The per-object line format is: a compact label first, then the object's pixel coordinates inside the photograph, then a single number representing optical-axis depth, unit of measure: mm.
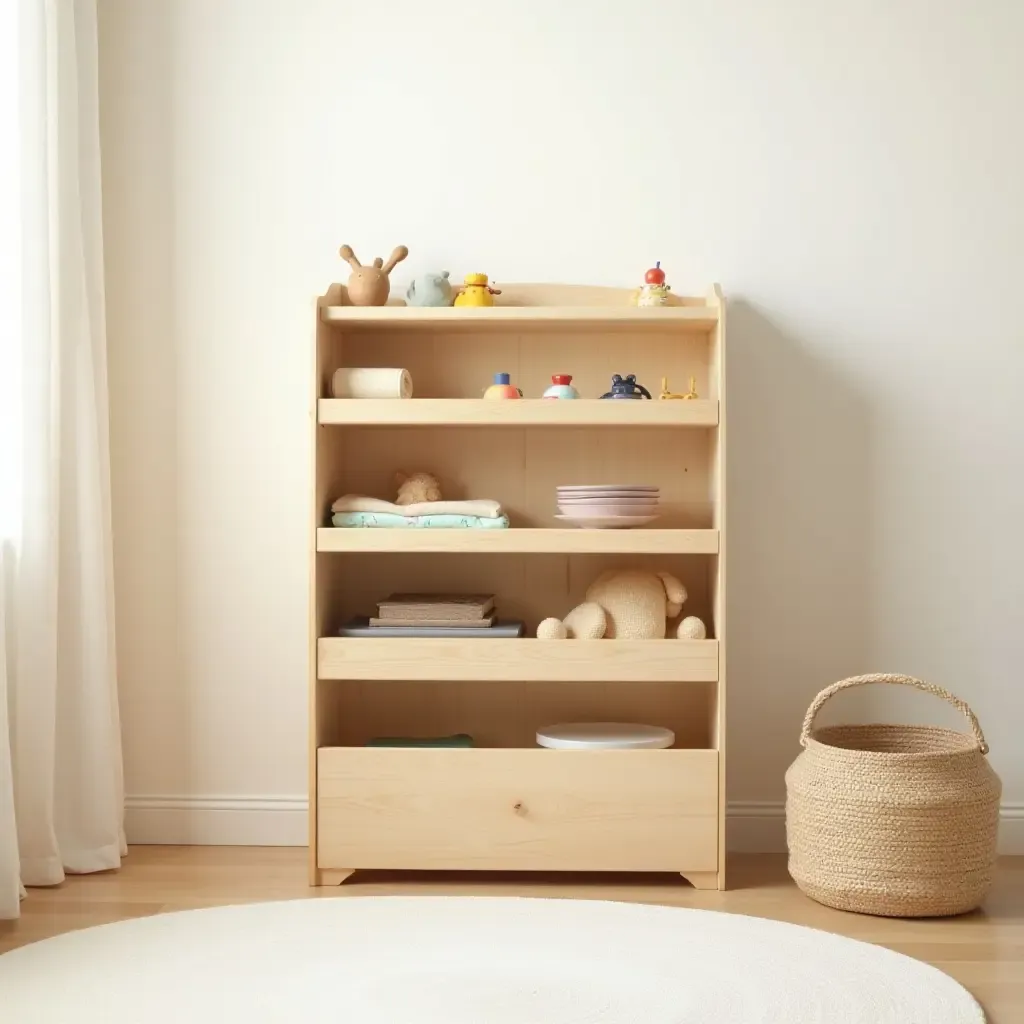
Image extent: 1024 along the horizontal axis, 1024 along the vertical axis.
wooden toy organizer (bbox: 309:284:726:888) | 2689
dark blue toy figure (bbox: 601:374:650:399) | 2783
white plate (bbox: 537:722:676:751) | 2713
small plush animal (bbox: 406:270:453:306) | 2842
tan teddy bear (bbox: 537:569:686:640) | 2740
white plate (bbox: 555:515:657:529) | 2738
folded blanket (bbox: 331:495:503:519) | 2742
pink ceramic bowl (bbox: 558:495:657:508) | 2734
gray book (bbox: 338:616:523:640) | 2740
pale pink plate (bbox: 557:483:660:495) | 2723
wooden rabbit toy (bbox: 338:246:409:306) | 2828
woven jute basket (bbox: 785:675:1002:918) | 2471
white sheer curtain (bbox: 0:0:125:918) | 2611
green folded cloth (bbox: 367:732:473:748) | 2859
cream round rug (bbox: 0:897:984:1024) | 1968
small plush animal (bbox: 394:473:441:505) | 2863
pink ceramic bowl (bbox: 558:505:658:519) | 2732
